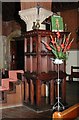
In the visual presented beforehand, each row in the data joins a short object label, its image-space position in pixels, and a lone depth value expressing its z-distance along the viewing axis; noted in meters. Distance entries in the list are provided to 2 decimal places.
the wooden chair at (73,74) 5.04
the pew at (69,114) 1.13
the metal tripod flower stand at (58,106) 2.61
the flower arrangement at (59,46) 2.46
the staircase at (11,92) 2.86
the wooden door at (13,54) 6.20
